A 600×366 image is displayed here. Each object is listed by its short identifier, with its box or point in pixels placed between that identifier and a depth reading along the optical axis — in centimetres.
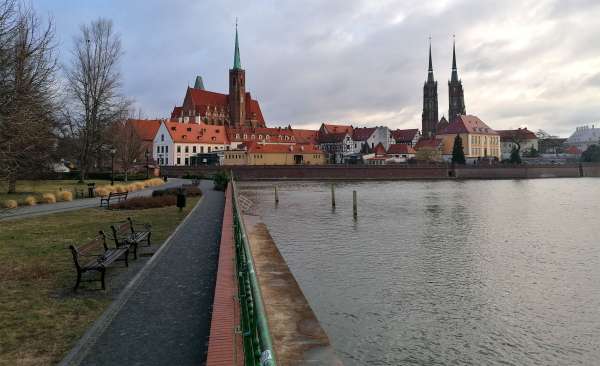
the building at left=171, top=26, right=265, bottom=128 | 11775
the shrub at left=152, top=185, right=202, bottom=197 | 3299
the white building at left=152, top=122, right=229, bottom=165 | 10150
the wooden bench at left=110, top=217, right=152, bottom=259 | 1216
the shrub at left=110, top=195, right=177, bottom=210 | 2642
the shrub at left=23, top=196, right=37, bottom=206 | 2767
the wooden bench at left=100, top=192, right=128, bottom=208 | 2773
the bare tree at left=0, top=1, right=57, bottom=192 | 1257
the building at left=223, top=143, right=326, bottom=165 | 10100
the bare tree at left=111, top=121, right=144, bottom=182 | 5553
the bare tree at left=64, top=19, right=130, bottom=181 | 4662
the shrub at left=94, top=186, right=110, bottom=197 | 3438
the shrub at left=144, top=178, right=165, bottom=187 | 4775
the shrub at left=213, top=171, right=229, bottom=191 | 4402
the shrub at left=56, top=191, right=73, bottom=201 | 3097
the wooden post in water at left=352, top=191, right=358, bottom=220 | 3332
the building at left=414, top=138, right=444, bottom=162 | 11769
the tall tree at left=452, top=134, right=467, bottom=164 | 10244
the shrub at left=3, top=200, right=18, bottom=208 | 2511
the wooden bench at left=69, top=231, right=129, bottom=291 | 930
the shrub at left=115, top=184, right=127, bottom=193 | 3647
